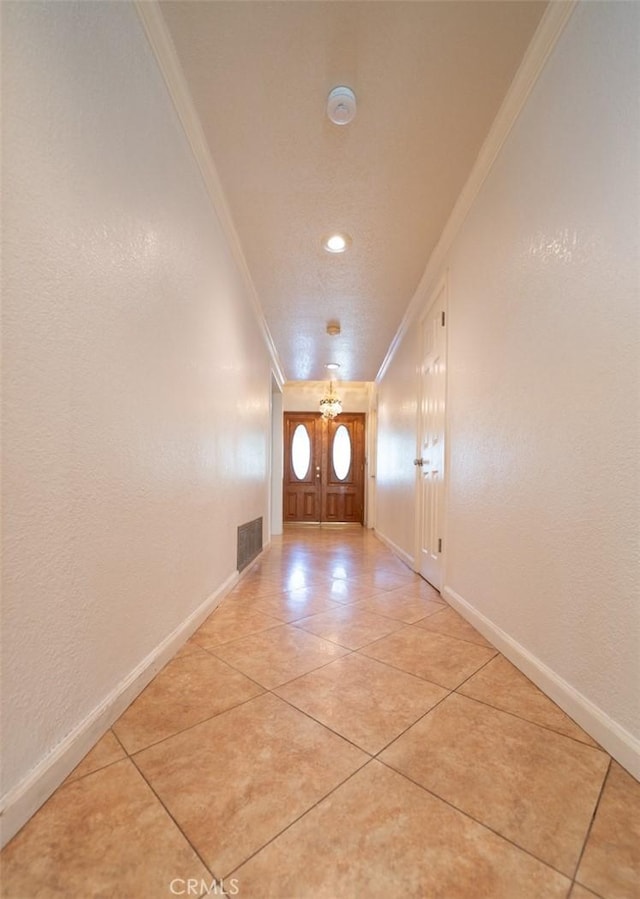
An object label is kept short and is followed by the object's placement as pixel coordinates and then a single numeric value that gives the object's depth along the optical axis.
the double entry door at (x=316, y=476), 7.09
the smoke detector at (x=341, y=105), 1.51
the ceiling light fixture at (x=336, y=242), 2.49
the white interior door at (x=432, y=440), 2.64
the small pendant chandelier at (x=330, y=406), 6.09
